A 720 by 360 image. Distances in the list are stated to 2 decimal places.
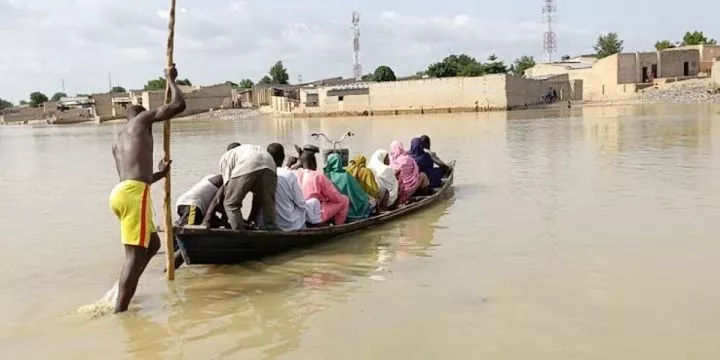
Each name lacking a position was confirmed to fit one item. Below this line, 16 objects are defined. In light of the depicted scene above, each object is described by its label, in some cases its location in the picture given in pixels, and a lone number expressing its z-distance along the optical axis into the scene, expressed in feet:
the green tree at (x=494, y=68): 198.29
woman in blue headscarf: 35.60
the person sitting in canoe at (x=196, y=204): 22.77
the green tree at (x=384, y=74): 227.40
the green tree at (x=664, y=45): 198.08
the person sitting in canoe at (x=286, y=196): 23.77
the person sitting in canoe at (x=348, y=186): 27.37
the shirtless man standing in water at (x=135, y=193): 17.81
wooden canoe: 20.98
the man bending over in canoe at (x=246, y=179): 22.15
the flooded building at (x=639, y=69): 157.99
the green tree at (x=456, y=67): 196.24
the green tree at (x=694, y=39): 199.27
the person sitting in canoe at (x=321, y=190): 25.44
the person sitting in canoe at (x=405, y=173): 33.00
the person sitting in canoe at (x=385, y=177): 30.55
